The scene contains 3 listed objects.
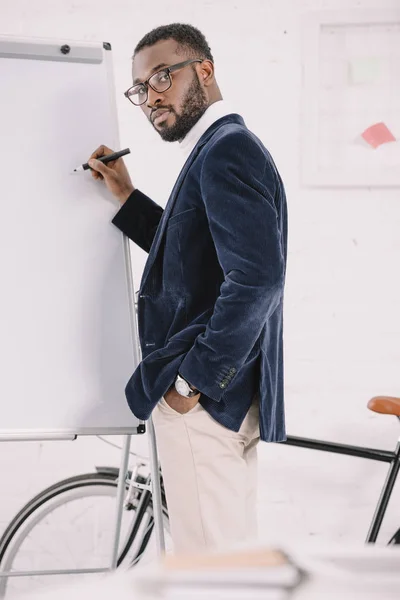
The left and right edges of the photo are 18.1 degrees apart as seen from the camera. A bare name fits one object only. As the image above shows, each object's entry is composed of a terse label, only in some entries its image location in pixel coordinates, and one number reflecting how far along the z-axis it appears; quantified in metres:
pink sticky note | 3.43
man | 2.44
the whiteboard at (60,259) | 2.82
